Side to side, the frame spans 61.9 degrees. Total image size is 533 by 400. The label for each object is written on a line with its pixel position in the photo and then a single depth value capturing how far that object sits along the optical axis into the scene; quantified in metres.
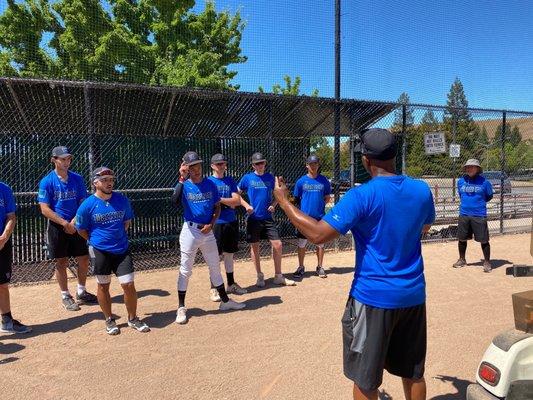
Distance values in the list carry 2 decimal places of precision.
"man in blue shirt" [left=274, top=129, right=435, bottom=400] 2.37
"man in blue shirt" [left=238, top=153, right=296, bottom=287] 6.52
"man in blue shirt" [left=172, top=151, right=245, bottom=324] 5.16
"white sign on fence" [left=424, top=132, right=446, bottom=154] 9.84
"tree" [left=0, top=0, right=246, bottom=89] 15.30
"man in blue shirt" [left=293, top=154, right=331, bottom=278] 6.98
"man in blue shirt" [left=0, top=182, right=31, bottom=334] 4.63
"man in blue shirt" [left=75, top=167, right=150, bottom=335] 4.66
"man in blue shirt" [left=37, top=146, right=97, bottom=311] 5.43
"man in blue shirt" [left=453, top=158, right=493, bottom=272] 7.39
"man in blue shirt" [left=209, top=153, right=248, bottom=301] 6.00
